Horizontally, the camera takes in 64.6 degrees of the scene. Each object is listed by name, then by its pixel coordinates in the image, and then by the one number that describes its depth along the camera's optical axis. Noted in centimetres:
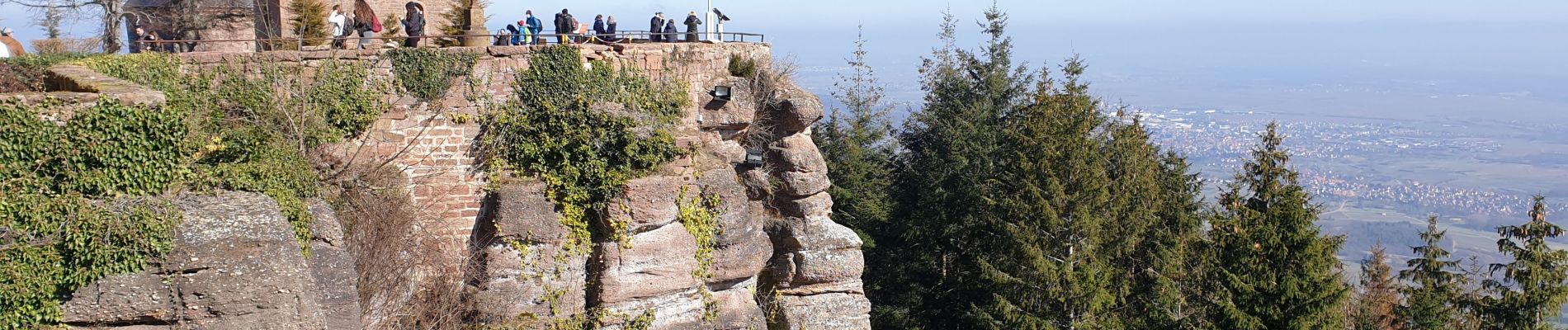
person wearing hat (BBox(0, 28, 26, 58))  1753
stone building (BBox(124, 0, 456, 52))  1905
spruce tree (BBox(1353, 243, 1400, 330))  2767
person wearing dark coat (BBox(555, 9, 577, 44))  1831
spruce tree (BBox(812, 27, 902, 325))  3173
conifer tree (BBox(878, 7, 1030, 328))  2886
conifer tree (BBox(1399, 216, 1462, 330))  2536
